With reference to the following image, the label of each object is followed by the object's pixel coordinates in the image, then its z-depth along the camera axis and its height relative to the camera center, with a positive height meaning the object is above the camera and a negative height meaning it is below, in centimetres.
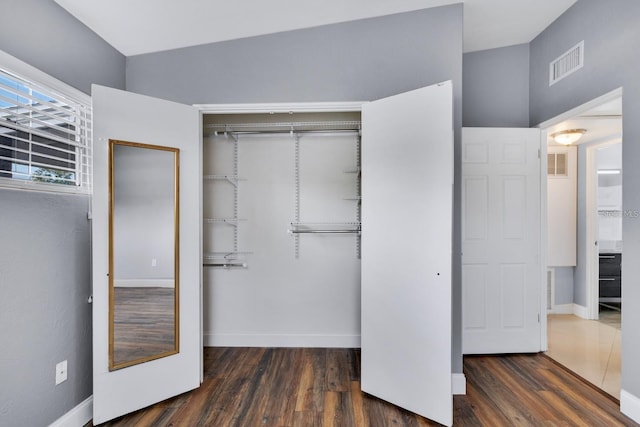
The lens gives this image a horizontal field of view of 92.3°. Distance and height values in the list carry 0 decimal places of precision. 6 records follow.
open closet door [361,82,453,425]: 195 -26
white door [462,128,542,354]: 295 -23
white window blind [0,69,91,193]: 159 +43
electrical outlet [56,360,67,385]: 183 -98
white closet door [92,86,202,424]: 197 -27
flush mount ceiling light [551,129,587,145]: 323 +81
